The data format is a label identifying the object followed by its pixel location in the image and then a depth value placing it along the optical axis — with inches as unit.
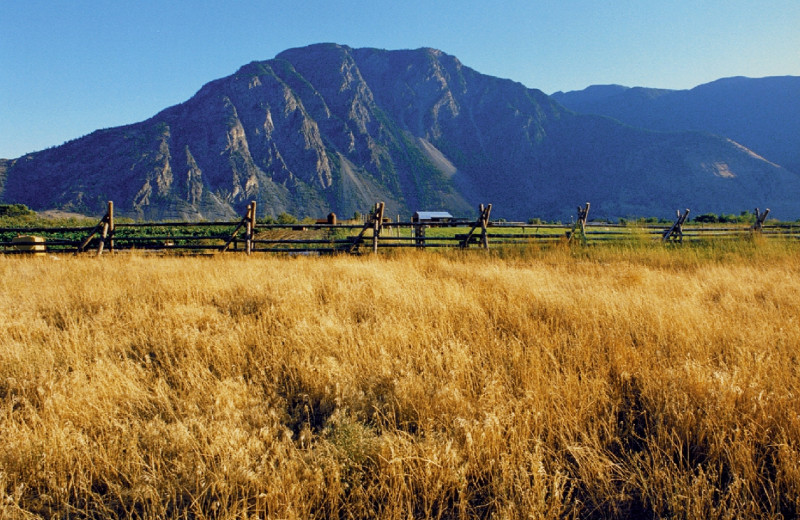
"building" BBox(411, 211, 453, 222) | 3096.5
